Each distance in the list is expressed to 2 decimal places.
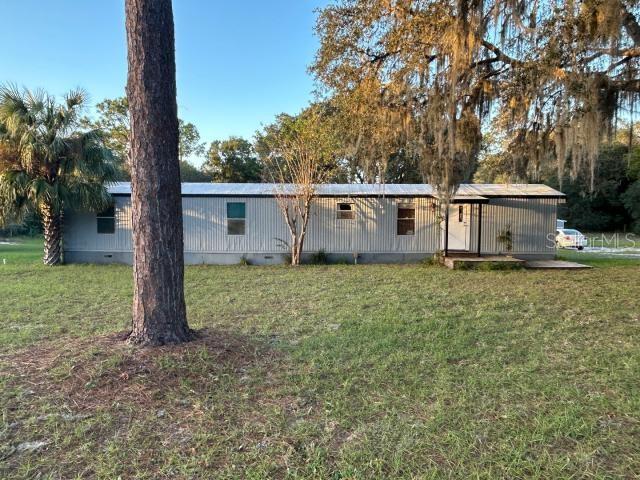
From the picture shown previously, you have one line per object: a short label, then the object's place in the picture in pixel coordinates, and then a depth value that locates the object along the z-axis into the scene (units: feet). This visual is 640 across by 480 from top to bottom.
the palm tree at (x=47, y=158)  31.76
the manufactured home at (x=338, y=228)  39.19
